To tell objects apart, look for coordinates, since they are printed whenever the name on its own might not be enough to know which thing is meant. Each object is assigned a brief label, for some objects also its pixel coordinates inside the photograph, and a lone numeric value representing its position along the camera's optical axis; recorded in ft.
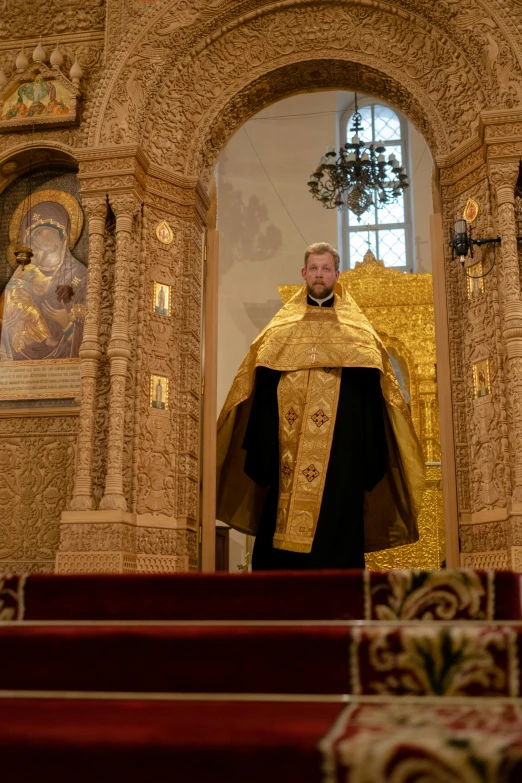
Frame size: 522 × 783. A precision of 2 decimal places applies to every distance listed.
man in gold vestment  20.38
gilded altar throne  39.73
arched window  49.32
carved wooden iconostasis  21.71
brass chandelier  40.55
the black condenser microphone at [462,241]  22.16
